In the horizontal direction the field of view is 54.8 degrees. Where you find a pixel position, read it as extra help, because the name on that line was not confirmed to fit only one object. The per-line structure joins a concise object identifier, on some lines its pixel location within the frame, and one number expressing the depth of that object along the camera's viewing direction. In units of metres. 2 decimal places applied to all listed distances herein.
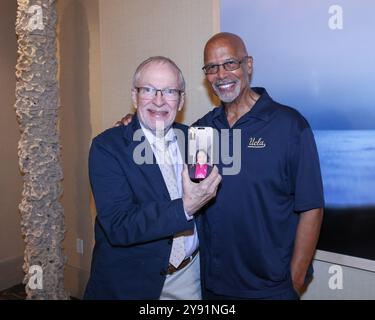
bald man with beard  1.54
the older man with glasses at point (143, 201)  1.41
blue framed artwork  1.74
